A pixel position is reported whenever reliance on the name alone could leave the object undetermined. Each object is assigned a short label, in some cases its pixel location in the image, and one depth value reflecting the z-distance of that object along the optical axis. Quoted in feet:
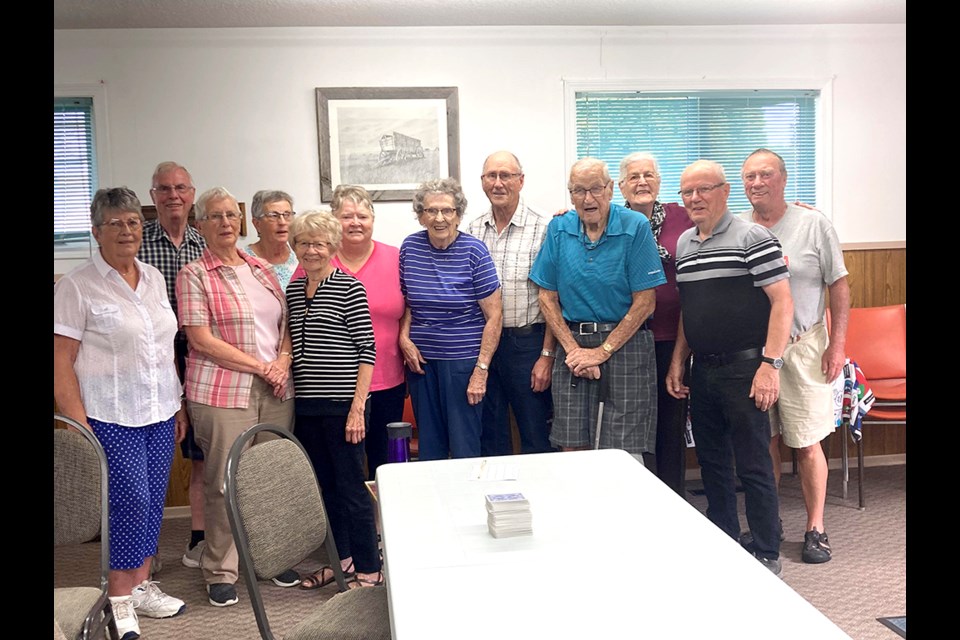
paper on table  7.32
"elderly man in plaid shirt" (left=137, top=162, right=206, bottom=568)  11.73
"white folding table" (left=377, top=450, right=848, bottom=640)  4.47
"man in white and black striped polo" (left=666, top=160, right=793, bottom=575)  10.42
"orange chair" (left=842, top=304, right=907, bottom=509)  13.99
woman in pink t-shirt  11.10
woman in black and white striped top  10.07
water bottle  9.04
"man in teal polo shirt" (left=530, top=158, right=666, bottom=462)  10.85
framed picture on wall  16.70
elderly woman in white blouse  8.99
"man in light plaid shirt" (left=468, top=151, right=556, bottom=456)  11.56
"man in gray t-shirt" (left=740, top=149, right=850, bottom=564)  11.19
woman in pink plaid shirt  9.99
